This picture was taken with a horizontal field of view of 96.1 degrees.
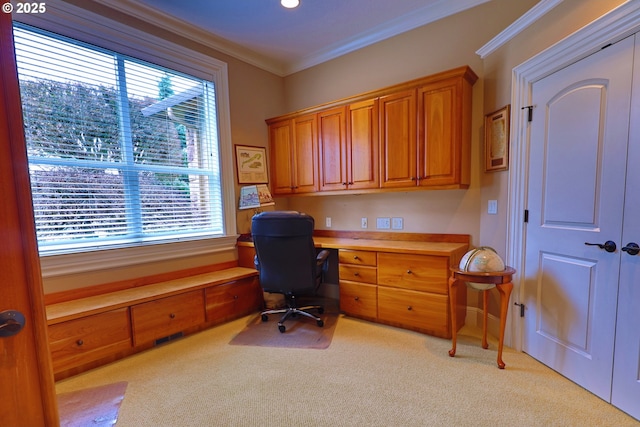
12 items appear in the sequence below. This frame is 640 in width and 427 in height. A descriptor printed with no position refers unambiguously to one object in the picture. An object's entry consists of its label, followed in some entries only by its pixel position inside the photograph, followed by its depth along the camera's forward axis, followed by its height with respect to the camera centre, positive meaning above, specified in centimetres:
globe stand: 201 -66
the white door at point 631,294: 153 -61
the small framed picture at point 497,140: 229 +38
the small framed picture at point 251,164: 346 +36
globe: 205 -55
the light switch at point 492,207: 247 -18
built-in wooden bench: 204 -99
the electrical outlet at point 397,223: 313 -37
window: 218 +45
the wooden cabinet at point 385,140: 251 +51
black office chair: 252 -57
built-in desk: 245 -83
